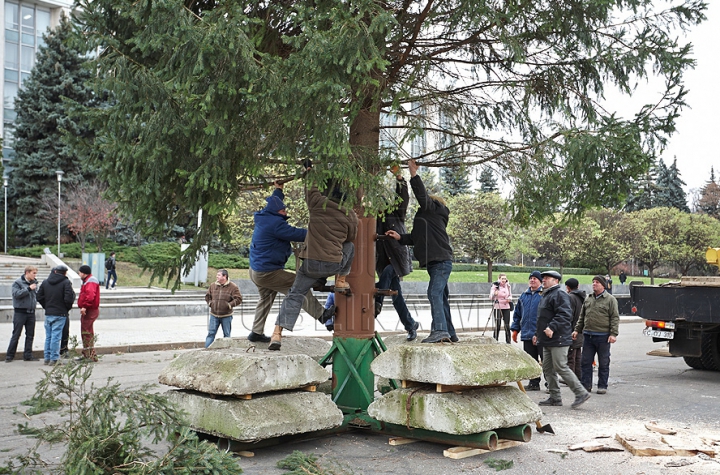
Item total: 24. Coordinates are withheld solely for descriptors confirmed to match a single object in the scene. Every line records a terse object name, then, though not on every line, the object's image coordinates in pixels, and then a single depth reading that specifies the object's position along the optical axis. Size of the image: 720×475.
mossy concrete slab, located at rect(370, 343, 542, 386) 6.16
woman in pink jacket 17.98
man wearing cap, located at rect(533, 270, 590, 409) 9.16
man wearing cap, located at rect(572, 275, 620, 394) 10.63
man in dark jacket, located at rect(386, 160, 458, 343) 7.09
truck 12.08
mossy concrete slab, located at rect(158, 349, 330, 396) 6.01
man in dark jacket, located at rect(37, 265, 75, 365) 12.78
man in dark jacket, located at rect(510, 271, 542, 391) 11.02
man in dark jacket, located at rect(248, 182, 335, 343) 7.17
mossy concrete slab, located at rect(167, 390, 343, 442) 5.88
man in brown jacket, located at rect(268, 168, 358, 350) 6.85
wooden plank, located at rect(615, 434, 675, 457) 6.46
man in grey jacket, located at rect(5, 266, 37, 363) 13.36
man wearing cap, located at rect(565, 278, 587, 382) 11.19
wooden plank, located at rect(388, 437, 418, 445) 6.62
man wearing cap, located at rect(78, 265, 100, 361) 13.23
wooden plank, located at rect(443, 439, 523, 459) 6.23
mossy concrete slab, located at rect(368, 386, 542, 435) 6.11
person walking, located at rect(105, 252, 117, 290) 33.69
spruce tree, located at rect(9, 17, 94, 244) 43.50
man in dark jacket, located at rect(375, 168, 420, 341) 7.68
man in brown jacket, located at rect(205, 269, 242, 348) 13.53
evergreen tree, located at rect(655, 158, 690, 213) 75.81
